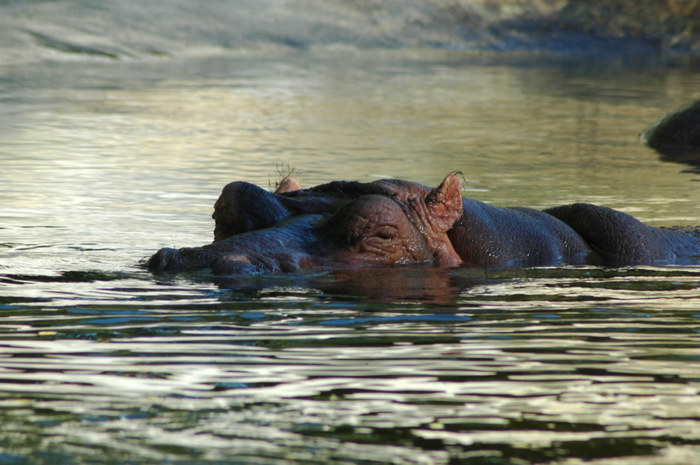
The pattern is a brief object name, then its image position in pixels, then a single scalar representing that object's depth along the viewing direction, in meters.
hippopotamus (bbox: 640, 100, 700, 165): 30.34
